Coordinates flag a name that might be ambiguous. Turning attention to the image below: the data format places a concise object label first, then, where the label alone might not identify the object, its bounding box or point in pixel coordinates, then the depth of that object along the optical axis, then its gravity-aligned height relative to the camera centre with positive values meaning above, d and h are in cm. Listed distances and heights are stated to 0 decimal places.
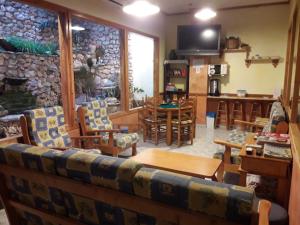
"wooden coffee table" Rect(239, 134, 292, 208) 209 -79
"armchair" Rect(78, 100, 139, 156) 347 -74
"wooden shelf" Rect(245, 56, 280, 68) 577 +46
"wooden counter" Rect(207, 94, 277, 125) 582 -52
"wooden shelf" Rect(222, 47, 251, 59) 602 +72
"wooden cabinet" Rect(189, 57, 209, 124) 629 -10
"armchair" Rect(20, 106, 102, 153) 277 -59
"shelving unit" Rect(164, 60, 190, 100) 666 +12
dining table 446 -60
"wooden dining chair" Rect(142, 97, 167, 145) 455 -80
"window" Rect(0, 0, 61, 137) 372 +35
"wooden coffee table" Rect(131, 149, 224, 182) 245 -92
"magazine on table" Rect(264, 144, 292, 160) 209 -64
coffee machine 634 -20
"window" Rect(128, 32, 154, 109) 577 +29
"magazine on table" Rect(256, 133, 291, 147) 233 -59
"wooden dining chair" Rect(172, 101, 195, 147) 448 -77
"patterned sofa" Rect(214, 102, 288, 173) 269 -76
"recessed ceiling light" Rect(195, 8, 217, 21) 428 +118
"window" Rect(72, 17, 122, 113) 482 +37
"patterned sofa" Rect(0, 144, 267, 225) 102 -56
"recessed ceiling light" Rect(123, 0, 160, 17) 320 +97
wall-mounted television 603 +101
